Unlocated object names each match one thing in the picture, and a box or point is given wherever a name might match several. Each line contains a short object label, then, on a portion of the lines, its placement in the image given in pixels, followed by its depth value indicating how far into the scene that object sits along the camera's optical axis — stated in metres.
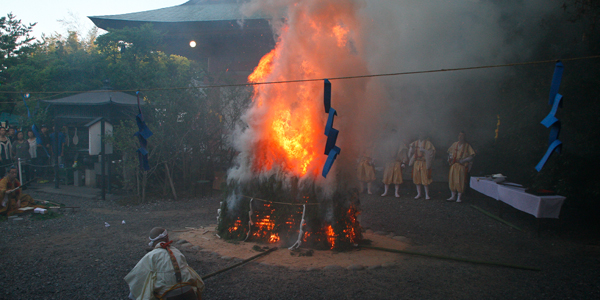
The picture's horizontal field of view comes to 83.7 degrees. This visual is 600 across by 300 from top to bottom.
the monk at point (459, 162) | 10.45
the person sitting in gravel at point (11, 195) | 8.62
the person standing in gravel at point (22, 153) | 12.36
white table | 7.17
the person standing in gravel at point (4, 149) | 12.12
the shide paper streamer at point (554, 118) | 4.30
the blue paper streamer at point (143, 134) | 7.46
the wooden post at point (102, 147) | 10.37
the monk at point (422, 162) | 11.35
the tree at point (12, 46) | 18.09
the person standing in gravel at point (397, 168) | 11.94
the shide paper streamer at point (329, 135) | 5.46
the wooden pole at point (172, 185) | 11.00
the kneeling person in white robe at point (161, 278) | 3.60
